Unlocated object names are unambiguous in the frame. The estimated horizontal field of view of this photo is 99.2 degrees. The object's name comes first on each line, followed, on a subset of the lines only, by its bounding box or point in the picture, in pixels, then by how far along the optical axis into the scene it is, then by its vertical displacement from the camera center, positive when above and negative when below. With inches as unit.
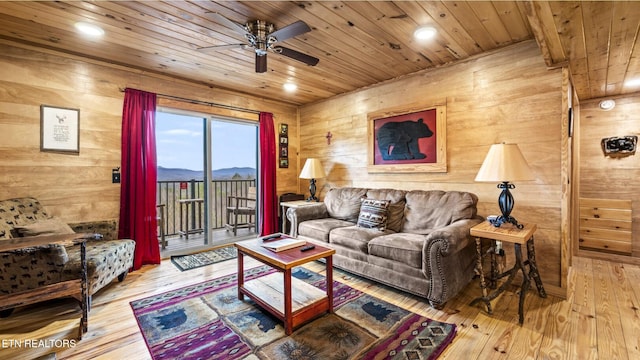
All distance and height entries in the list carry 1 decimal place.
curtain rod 144.2 +44.5
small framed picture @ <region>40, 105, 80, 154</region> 112.2 +22.0
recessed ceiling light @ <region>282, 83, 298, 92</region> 156.7 +55.0
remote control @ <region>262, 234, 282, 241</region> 102.3 -22.2
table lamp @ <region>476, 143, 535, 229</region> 88.1 +2.3
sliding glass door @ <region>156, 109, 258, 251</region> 160.2 +2.2
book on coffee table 89.0 -22.0
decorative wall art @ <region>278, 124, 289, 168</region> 193.2 +23.9
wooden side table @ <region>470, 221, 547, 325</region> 84.0 -25.4
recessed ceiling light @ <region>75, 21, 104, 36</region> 92.9 +53.6
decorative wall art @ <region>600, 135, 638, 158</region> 134.6 +16.0
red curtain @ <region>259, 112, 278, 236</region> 179.1 +2.4
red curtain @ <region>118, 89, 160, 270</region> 129.5 +1.7
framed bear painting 128.4 +19.7
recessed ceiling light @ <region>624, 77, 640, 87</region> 121.3 +43.2
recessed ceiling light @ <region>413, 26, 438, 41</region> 94.4 +52.2
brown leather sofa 89.6 -23.3
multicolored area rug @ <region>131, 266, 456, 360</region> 69.2 -43.5
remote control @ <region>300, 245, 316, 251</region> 89.4 -22.7
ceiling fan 81.4 +46.0
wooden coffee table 77.2 -38.0
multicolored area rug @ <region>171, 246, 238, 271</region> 135.1 -41.7
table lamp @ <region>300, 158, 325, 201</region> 171.9 +5.9
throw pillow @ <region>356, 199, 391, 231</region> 125.0 -16.8
